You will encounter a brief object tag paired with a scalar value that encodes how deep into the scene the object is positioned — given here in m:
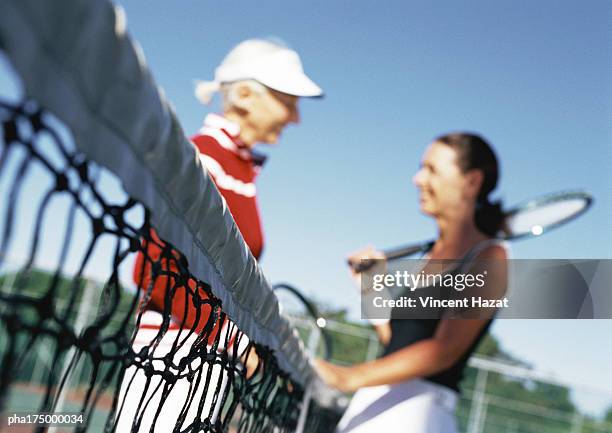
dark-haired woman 1.70
